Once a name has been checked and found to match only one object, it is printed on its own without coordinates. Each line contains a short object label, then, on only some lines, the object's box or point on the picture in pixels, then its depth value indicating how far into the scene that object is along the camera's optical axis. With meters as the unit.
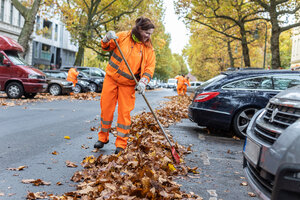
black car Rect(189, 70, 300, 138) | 7.22
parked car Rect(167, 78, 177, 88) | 73.04
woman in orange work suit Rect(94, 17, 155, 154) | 5.13
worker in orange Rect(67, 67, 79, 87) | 21.15
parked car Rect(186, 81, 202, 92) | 32.06
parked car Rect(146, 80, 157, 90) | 48.66
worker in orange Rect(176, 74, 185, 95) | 25.95
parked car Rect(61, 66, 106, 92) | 24.64
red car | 15.33
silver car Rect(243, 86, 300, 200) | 2.25
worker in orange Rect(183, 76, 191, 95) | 26.29
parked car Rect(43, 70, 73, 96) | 19.11
